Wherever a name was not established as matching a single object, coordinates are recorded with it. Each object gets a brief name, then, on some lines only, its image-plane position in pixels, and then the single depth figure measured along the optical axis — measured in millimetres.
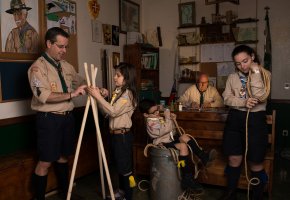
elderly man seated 4219
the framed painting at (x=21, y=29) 3062
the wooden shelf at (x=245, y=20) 5004
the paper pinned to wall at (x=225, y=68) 5249
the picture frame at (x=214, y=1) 4688
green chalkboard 3078
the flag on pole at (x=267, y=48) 4820
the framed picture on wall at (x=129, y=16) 5172
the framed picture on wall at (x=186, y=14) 5457
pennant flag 4951
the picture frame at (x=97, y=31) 4430
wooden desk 3126
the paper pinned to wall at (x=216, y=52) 5230
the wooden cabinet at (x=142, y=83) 3693
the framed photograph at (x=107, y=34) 4697
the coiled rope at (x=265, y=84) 2672
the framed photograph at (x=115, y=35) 4914
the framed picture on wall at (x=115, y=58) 4891
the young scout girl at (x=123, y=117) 2777
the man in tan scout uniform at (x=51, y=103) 2635
